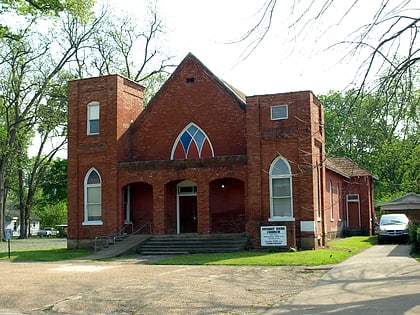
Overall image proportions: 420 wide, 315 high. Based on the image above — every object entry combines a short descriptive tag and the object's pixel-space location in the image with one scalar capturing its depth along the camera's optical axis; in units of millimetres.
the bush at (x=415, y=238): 20781
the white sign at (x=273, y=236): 24906
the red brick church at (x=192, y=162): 26391
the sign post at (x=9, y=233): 26397
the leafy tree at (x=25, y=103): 48094
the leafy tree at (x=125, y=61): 49969
